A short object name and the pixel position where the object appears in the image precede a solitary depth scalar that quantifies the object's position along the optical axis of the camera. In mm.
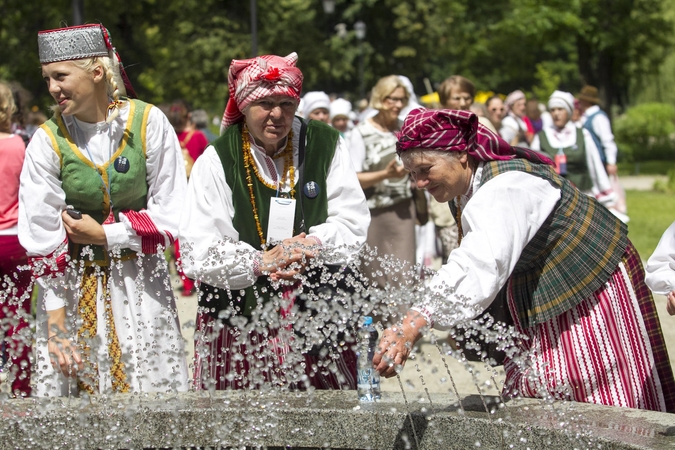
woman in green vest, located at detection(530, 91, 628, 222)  8609
